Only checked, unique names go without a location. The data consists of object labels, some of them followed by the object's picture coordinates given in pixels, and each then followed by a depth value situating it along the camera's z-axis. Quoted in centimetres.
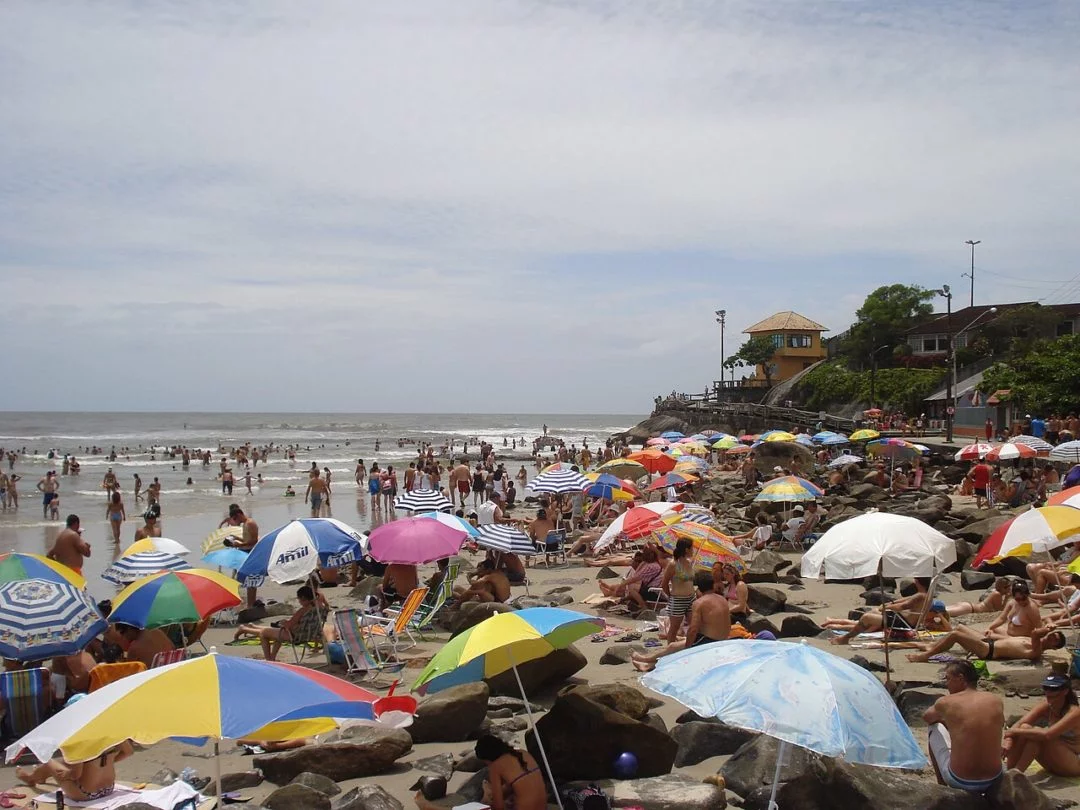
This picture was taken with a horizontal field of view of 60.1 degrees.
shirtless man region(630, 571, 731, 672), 859
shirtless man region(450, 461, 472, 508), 2838
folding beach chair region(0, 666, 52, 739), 738
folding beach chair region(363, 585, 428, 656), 1034
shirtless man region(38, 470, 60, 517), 2669
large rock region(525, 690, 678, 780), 620
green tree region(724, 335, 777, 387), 6544
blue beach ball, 614
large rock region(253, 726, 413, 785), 651
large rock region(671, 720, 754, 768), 659
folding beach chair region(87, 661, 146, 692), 761
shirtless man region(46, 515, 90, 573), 1123
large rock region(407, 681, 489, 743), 718
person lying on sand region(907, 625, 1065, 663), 823
